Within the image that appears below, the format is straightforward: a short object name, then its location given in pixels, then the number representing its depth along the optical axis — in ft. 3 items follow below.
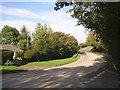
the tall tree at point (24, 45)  78.41
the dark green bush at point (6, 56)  58.45
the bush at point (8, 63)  55.20
